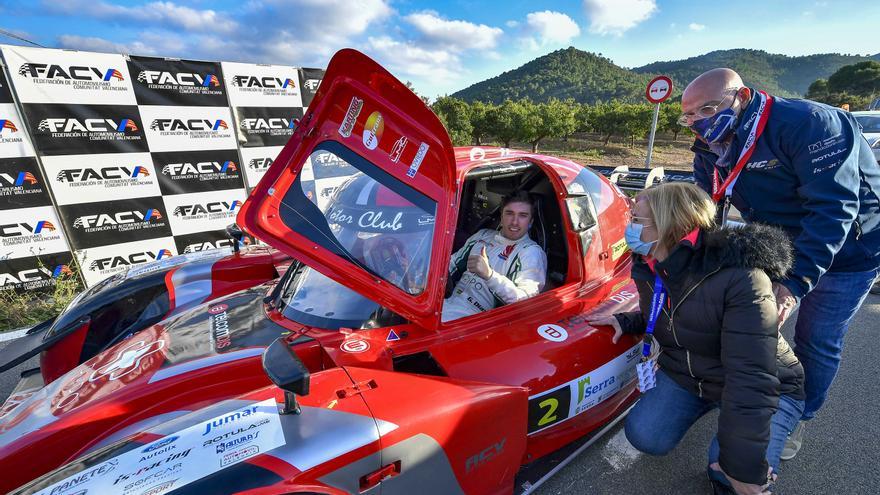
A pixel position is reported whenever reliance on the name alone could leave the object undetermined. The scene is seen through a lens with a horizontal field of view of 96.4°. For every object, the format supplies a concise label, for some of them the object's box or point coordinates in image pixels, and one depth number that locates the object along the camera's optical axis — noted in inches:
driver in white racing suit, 84.6
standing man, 67.4
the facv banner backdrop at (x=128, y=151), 162.4
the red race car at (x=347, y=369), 44.1
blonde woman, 61.1
